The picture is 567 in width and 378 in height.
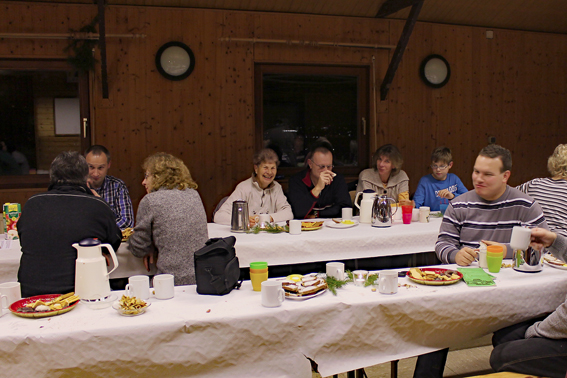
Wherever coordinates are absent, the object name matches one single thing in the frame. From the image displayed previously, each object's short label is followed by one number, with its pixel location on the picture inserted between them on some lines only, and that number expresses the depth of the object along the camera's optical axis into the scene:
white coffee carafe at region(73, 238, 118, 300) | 1.72
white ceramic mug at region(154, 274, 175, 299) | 1.77
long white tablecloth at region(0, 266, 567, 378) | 1.52
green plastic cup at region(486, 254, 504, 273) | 2.04
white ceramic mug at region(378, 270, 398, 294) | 1.80
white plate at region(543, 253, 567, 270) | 2.11
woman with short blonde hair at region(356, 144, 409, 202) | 3.96
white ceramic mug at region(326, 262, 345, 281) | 1.91
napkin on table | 1.89
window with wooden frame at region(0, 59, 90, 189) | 4.35
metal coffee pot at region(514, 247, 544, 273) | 2.04
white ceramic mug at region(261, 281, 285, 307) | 1.67
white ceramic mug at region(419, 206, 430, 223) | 3.39
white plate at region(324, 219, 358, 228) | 3.20
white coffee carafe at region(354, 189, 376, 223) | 3.36
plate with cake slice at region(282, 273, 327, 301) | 1.75
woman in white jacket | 3.47
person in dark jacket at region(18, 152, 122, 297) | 1.95
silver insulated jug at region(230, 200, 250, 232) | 3.07
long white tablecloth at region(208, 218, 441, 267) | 2.82
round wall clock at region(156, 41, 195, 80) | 4.56
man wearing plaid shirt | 3.32
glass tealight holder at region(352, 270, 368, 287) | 1.92
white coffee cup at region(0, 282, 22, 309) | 1.65
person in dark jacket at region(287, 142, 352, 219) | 3.62
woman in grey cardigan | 2.48
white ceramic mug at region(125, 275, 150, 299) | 1.75
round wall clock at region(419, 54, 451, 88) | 5.35
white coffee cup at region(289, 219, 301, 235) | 2.97
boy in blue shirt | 3.87
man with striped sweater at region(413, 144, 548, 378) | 2.21
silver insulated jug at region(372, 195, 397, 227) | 3.19
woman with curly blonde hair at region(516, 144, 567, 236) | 2.88
